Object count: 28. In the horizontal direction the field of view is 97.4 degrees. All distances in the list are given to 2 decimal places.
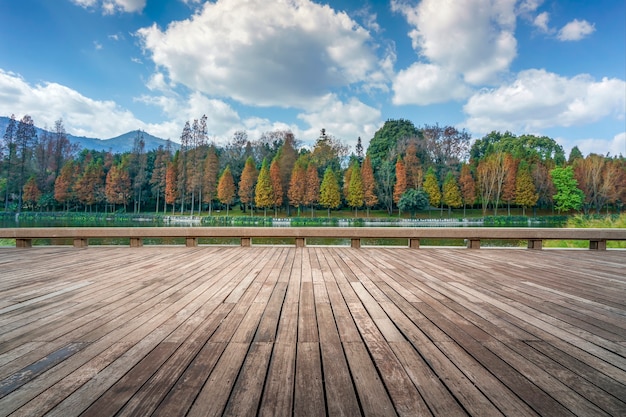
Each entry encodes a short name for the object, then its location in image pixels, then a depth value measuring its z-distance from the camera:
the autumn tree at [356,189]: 37.97
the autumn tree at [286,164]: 40.28
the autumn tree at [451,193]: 38.16
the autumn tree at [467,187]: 38.72
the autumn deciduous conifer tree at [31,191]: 40.34
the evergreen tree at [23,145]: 38.31
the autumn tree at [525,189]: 38.09
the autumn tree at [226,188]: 38.81
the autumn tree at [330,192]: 38.09
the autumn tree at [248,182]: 39.16
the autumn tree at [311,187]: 38.28
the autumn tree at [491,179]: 37.97
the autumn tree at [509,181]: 38.44
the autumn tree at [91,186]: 41.19
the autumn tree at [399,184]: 38.58
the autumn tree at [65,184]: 40.50
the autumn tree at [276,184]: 38.78
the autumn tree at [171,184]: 41.28
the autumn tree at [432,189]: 37.81
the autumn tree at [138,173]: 43.50
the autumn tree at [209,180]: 40.34
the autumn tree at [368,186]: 38.34
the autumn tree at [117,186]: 41.78
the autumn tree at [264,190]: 38.12
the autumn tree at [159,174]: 42.78
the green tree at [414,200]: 35.69
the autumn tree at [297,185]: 38.25
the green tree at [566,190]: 37.69
